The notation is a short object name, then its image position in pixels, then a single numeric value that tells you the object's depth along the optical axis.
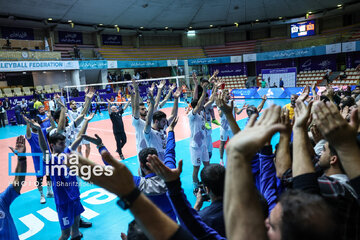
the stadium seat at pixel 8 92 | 23.23
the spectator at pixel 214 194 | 2.18
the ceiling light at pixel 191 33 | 39.12
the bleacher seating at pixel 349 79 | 26.06
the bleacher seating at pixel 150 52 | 34.03
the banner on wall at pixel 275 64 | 33.53
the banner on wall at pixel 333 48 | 27.28
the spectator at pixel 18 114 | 19.52
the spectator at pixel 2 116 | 19.36
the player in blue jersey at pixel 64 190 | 3.78
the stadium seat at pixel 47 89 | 26.12
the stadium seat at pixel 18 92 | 23.86
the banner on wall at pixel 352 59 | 28.89
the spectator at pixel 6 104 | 20.22
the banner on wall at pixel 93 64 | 28.03
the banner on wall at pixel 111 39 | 35.15
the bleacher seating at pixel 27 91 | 24.50
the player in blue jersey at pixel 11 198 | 2.90
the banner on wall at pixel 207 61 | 35.56
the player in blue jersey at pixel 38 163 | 5.91
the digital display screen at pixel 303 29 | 33.47
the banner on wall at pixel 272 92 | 24.56
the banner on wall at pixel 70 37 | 31.48
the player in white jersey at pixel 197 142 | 5.99
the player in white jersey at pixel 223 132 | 7.73
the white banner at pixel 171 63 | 35.24
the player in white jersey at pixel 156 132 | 4.97
